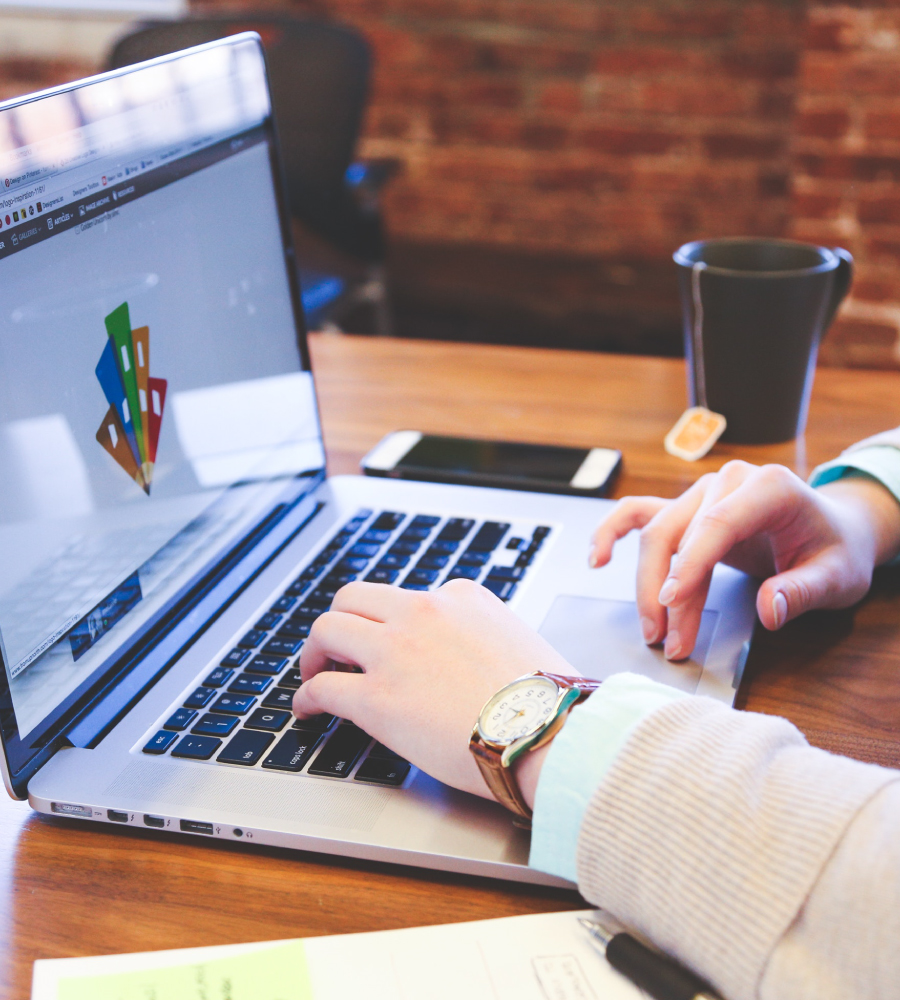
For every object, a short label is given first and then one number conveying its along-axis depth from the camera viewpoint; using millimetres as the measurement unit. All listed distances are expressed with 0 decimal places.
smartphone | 820
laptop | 490
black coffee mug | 819
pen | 395
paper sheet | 402
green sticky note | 404
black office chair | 1897
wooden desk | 439
